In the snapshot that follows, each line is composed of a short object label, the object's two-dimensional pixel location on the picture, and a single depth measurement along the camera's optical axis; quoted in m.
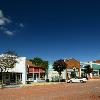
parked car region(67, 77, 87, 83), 24.57
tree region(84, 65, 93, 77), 35.81
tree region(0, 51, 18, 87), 18.36
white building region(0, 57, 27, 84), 22.42
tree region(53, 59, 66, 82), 29.06
